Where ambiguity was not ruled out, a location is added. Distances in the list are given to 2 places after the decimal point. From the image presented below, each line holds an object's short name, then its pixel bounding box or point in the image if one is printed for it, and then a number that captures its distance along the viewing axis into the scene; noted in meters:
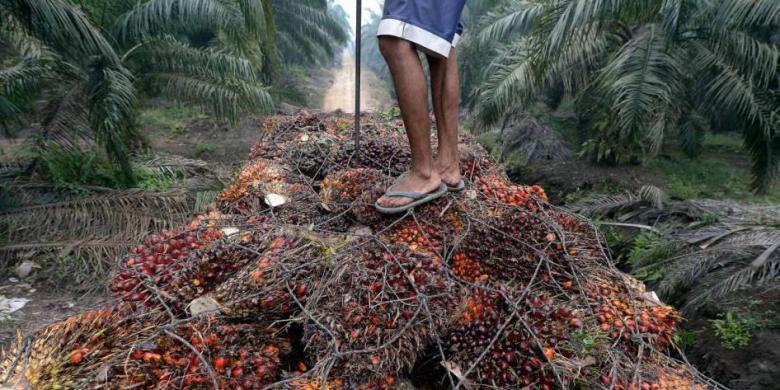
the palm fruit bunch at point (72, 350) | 1.06
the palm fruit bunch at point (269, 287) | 1.34
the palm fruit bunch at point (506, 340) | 1.34
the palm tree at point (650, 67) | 4.54
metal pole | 2.31
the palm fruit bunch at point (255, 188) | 2.20
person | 1.80
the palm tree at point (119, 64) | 3.75
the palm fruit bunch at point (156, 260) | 1.38
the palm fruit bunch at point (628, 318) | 1.49
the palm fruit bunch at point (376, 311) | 1.23
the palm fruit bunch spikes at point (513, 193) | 2.11
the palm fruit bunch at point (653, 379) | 1.33
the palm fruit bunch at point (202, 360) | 1.12
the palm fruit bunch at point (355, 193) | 1.94
